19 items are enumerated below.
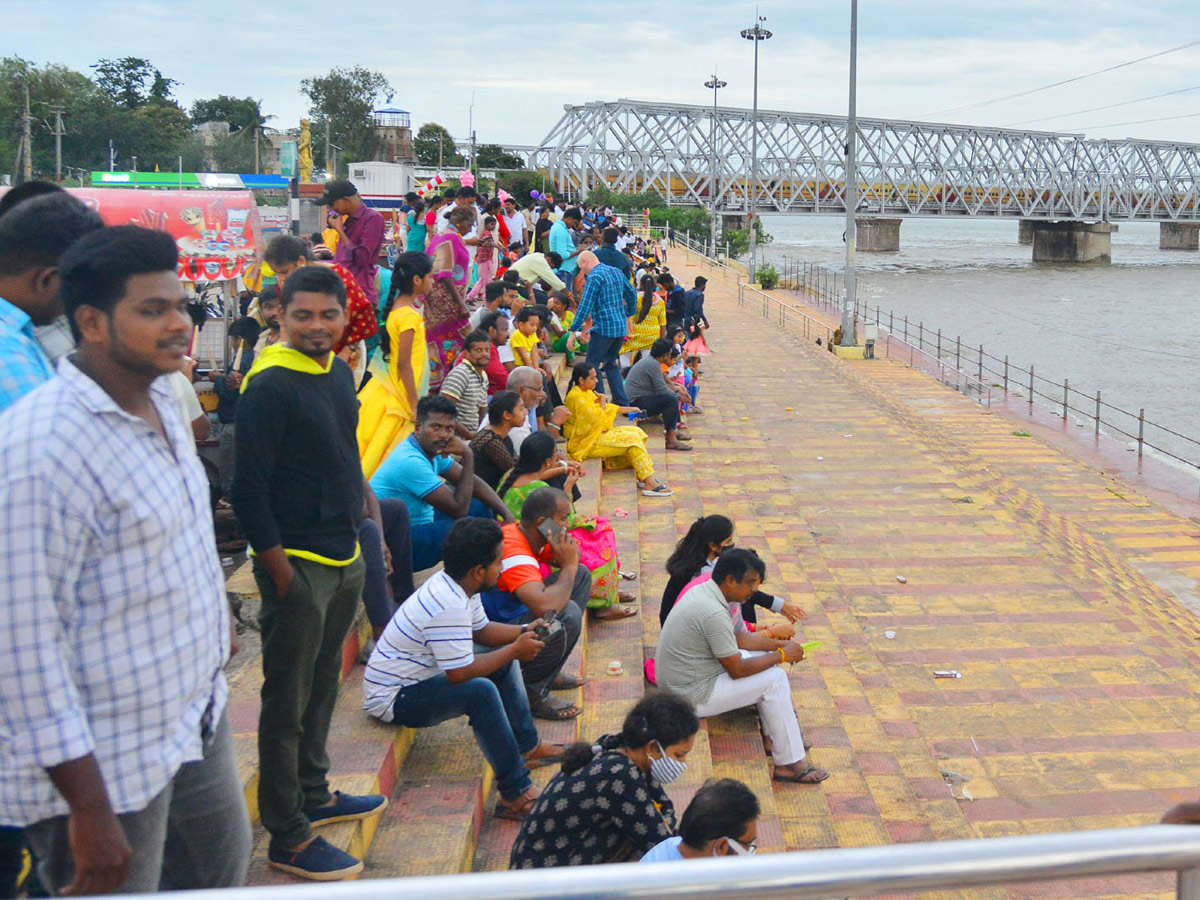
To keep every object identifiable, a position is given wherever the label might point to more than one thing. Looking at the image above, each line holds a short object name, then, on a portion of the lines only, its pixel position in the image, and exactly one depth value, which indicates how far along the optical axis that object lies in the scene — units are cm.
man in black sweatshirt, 282
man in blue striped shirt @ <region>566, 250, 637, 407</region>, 973
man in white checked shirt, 174
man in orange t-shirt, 456
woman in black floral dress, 322
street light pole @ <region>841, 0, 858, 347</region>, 2239
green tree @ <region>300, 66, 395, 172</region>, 6644
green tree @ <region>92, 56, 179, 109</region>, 7381
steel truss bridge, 8131
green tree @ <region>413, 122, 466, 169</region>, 8031
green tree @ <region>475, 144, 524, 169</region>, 7719
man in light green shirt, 501
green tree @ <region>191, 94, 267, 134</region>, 7112
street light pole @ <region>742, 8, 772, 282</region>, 4158
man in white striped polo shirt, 372
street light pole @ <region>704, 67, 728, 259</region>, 5259
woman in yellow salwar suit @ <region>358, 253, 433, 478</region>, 511
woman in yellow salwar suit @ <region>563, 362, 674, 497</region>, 866
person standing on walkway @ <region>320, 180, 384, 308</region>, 645
